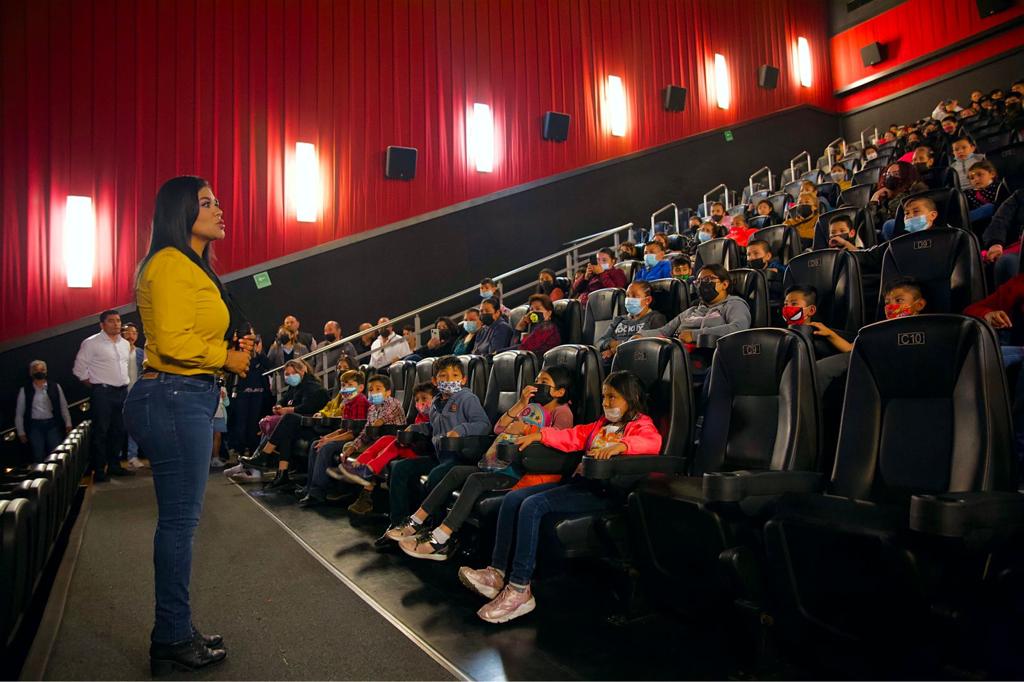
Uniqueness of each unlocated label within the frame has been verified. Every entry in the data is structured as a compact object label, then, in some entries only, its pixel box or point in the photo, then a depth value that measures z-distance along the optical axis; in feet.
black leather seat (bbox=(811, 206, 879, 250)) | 13.98
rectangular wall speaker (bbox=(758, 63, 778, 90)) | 41.75
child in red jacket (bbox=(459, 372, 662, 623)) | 7.13
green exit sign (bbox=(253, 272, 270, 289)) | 25.75
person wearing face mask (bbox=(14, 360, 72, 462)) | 20.07
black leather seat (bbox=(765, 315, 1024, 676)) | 4.35
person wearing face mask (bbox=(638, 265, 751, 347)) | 10.70
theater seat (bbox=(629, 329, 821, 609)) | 5.67
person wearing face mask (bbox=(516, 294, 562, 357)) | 14.37
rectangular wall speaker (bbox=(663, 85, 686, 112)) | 36.83
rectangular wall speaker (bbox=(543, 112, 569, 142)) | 31.81
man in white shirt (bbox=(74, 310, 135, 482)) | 19.29
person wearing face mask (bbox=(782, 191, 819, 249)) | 16.92
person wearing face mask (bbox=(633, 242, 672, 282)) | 16.65
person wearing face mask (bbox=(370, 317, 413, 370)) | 22.15
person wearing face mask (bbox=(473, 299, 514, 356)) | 16.53
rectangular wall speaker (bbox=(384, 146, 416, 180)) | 27.96
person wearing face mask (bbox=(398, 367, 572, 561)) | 8.67
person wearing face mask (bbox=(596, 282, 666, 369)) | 12.51
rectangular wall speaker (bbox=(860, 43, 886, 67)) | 42.47
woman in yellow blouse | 5.96
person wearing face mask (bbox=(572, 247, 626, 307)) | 17.30
